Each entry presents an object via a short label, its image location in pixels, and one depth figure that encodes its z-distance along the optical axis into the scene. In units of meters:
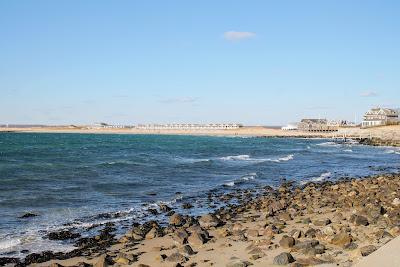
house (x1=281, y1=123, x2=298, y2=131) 190.62
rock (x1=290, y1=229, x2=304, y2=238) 11.86
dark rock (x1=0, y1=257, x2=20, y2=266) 11.44
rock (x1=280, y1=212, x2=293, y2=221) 15.20
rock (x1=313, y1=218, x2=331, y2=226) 13.55
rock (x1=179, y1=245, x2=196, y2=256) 11.28
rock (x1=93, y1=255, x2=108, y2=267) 10.52
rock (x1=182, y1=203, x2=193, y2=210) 19.22
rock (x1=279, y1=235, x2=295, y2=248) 10.94
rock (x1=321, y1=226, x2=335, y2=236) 11.57
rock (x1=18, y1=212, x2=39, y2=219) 16.95
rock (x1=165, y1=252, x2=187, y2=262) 10.65
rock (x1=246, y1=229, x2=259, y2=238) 12.81
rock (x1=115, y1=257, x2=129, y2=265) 10.79
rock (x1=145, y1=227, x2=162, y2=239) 13.65
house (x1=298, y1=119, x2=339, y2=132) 159.88
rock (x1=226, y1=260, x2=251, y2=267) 9.76
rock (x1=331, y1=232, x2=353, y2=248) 10.77
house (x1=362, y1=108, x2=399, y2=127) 136.38
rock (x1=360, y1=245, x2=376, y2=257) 9.55
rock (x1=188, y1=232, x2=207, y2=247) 12.23
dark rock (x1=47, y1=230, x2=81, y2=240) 13.81
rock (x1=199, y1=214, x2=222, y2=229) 14.95
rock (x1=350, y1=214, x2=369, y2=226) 12.92
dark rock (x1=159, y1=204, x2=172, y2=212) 18.60
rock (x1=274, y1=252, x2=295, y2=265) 9.59
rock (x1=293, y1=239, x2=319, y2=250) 10.55
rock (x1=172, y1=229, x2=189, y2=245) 12.46
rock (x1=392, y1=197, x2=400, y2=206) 16.19
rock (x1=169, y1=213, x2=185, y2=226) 15.61
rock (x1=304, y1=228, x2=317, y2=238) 11.85
